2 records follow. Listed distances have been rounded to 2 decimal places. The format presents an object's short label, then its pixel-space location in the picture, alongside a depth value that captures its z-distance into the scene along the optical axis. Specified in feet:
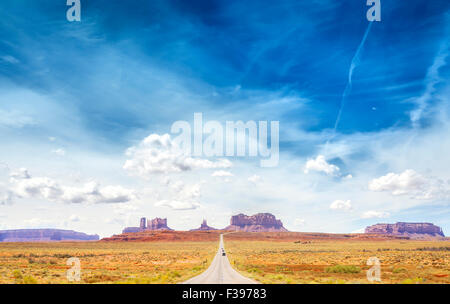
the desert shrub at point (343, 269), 118.52
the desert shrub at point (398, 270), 118.42
